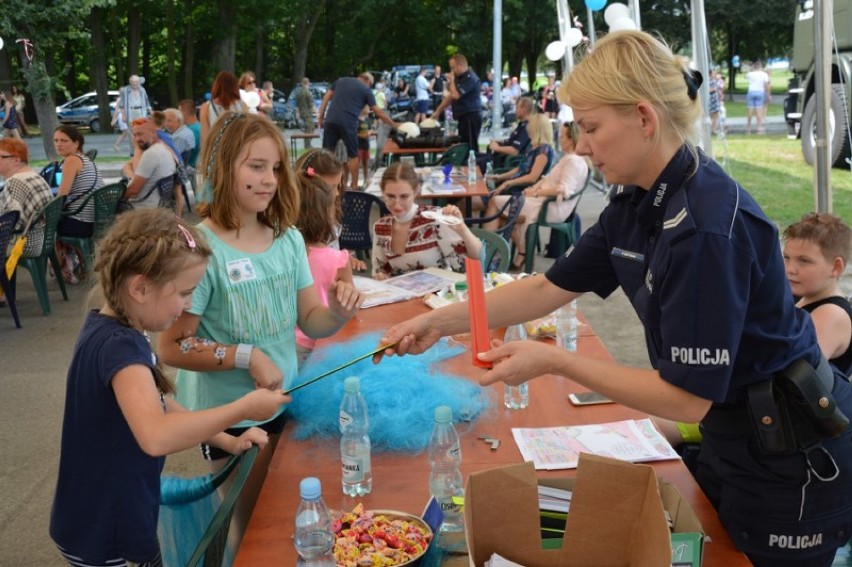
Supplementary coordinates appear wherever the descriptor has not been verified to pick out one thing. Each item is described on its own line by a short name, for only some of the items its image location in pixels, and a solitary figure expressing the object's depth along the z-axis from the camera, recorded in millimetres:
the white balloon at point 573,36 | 12322
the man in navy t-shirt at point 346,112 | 10961
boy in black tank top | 2750
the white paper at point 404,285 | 3949
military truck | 10641
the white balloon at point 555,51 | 15073
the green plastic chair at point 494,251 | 5043
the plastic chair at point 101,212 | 7473
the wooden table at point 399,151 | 10688
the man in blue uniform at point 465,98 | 12203
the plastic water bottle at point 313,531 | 1705
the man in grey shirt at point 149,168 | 7934
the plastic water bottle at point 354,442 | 2016
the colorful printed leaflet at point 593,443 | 2201
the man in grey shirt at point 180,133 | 11102
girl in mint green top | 2480
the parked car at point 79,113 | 27922
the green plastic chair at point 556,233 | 7328
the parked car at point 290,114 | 26062
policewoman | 1527
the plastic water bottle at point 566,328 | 3186
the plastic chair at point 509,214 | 6566
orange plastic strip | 1693
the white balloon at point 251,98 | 14192
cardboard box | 1560
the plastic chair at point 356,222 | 7082
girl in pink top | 3711
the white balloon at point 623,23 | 8406
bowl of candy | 1666
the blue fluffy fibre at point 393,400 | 2346
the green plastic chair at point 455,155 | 10203
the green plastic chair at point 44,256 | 6820
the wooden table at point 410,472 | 1812
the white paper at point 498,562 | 1562
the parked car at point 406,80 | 24695
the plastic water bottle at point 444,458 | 2025
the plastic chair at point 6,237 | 6281
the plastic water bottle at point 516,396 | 2609
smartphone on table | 2596
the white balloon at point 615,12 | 9631
